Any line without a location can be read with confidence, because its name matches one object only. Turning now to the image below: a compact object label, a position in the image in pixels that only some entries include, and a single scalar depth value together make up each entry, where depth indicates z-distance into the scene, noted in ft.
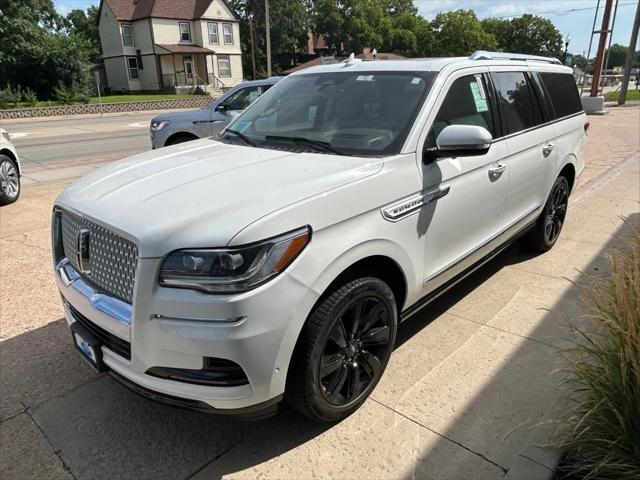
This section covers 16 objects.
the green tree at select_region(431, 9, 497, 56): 223.10
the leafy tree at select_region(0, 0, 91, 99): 108.68
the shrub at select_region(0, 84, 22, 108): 97.09
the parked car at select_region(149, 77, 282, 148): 30.17
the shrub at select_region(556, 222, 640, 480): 7.04
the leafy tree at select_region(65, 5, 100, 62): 240.40
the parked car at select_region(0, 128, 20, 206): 24.03
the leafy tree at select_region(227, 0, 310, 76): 204.23
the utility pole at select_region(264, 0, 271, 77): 108.65
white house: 151.43
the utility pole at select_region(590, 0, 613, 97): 74.11
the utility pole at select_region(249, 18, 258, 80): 184.20
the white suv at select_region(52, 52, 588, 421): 7.06
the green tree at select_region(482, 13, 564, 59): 279.90
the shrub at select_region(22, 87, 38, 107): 99.76
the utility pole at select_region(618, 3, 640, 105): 76.11
